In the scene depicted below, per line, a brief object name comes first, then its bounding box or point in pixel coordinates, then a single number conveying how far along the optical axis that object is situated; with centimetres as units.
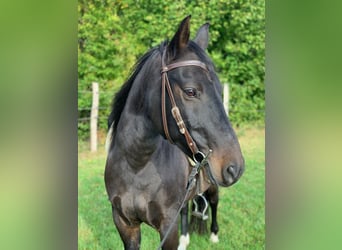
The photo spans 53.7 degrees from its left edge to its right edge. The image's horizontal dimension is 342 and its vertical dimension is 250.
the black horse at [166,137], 157
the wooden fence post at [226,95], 769
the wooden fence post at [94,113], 650
